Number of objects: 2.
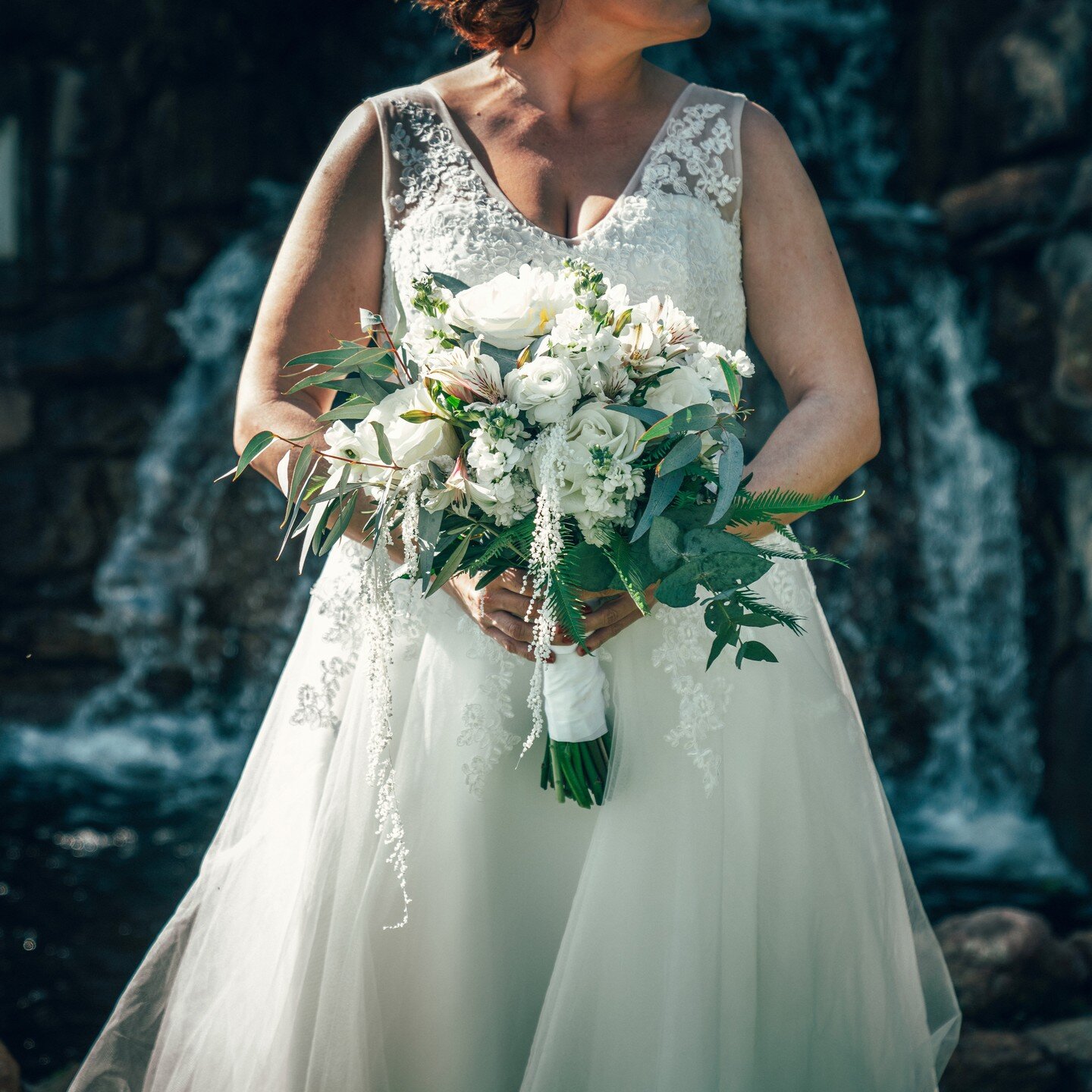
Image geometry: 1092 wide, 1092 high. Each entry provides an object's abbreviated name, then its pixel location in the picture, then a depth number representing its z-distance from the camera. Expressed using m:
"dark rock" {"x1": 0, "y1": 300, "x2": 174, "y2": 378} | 5.81
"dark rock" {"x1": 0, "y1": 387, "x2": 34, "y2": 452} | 5.85
